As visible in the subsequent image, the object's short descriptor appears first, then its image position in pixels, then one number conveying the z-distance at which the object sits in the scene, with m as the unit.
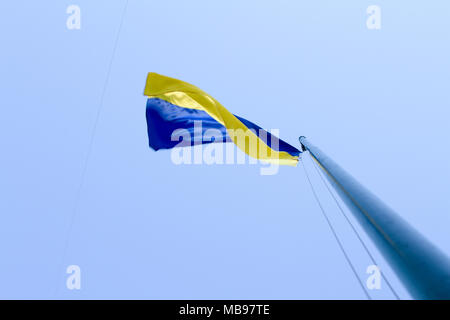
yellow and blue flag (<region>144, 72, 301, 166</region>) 8.40
